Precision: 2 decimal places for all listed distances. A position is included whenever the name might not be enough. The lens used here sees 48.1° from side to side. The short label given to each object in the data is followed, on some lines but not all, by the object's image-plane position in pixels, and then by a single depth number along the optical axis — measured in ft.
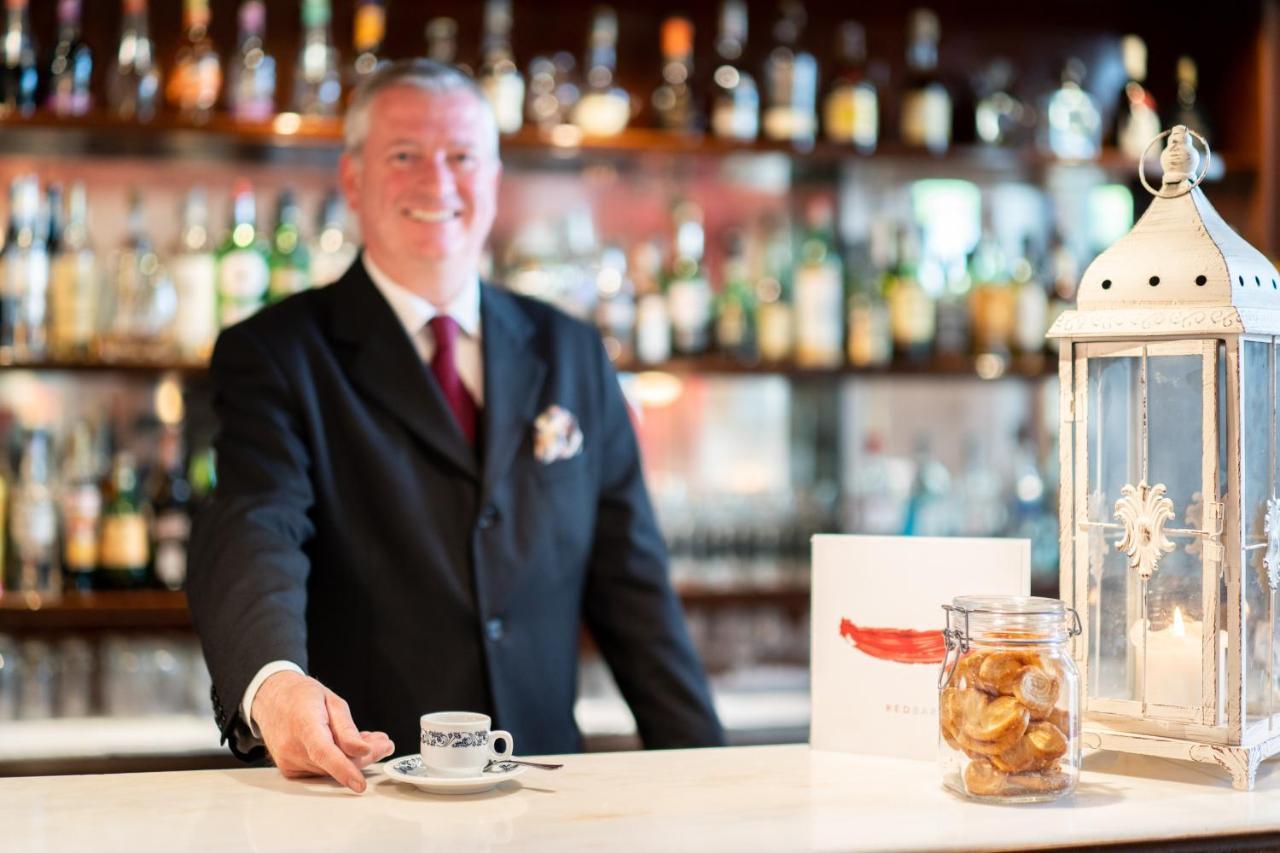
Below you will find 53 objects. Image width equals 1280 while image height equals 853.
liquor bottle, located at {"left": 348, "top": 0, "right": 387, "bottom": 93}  10.27
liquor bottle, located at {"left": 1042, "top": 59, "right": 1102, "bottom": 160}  11.47
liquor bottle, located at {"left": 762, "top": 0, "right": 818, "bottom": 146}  10.77
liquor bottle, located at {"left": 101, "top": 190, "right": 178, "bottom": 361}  9.87
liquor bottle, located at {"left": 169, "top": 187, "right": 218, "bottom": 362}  9.93
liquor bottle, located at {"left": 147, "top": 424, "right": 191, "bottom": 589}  9.82
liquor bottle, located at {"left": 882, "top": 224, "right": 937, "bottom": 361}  10.93
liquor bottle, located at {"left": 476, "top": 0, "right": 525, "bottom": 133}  10.39
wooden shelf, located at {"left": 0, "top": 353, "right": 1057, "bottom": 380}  10.29
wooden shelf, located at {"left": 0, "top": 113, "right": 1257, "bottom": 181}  9.59
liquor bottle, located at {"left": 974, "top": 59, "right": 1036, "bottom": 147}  11.41
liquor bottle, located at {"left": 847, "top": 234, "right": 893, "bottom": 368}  10.82
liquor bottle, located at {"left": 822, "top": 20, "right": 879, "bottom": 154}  10.92
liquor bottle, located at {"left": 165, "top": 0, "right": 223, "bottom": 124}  9.98
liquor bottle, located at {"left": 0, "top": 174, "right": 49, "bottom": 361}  9.70
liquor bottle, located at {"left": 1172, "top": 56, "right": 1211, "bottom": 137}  11.50
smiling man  6.23
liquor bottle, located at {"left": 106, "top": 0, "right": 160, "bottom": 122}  10.14
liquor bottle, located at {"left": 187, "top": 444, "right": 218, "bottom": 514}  10.34
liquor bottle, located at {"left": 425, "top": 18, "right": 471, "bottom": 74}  10.54
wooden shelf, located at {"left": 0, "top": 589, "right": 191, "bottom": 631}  9.34
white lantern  4.33
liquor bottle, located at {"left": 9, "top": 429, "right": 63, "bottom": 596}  9.65
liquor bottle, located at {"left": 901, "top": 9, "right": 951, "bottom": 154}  11.11
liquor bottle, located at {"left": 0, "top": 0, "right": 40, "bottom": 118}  9.77
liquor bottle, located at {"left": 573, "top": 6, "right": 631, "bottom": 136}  10.75
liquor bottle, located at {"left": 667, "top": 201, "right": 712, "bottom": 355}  10.71
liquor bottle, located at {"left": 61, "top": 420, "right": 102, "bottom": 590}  9.68
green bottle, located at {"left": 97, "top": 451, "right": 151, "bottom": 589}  9.78
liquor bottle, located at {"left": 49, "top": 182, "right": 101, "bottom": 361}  9.75
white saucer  4.12
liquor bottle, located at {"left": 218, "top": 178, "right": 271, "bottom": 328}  10.01
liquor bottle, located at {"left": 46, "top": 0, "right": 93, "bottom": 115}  9.84
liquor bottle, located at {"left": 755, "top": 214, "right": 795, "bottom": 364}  10.84
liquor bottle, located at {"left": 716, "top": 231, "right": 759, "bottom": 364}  10.86
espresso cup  4.22
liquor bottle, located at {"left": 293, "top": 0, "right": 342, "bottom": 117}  10.36
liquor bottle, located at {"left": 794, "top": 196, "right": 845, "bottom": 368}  10.68
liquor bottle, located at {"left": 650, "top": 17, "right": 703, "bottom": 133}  10.63
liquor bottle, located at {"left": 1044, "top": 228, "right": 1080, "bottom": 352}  11.44
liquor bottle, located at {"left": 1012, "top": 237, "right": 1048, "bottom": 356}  11.05
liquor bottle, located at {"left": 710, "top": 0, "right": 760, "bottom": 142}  10.71
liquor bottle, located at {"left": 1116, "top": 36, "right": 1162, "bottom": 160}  11.41
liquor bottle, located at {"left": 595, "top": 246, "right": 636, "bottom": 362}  10.48
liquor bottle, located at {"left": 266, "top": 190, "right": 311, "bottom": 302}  10.23
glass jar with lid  4.06
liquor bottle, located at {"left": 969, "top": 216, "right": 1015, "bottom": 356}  11.07
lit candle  4.34
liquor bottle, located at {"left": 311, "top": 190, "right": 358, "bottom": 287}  10.23
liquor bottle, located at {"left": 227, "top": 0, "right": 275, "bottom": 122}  10.10
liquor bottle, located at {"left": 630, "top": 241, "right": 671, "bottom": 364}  10.65
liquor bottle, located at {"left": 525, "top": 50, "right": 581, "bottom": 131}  10.67
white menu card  4.71
